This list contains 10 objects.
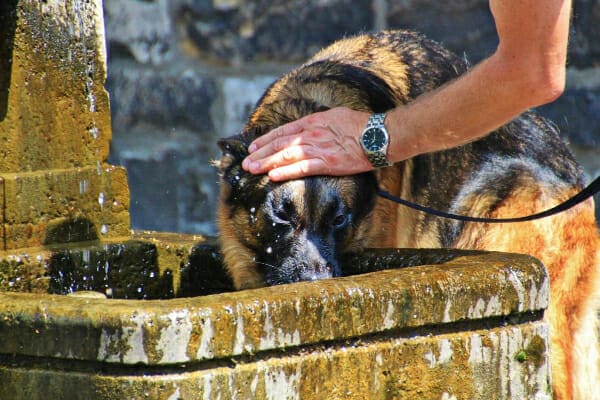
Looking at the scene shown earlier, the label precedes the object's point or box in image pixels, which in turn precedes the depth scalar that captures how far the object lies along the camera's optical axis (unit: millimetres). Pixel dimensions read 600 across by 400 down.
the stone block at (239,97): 12578
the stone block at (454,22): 11820
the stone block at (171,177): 12992
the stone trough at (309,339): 4738
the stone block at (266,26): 12414
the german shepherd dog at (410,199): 8031
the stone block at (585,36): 11305
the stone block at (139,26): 12508
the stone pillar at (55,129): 7414
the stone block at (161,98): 12797
